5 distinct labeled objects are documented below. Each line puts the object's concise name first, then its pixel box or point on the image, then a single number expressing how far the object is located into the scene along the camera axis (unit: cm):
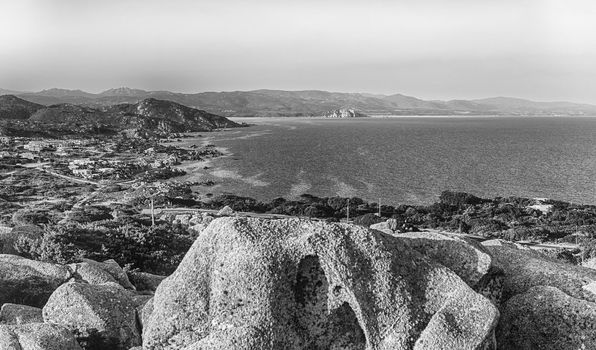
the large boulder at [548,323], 1278
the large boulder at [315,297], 1157
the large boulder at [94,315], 1395
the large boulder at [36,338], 1257
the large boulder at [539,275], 1434
